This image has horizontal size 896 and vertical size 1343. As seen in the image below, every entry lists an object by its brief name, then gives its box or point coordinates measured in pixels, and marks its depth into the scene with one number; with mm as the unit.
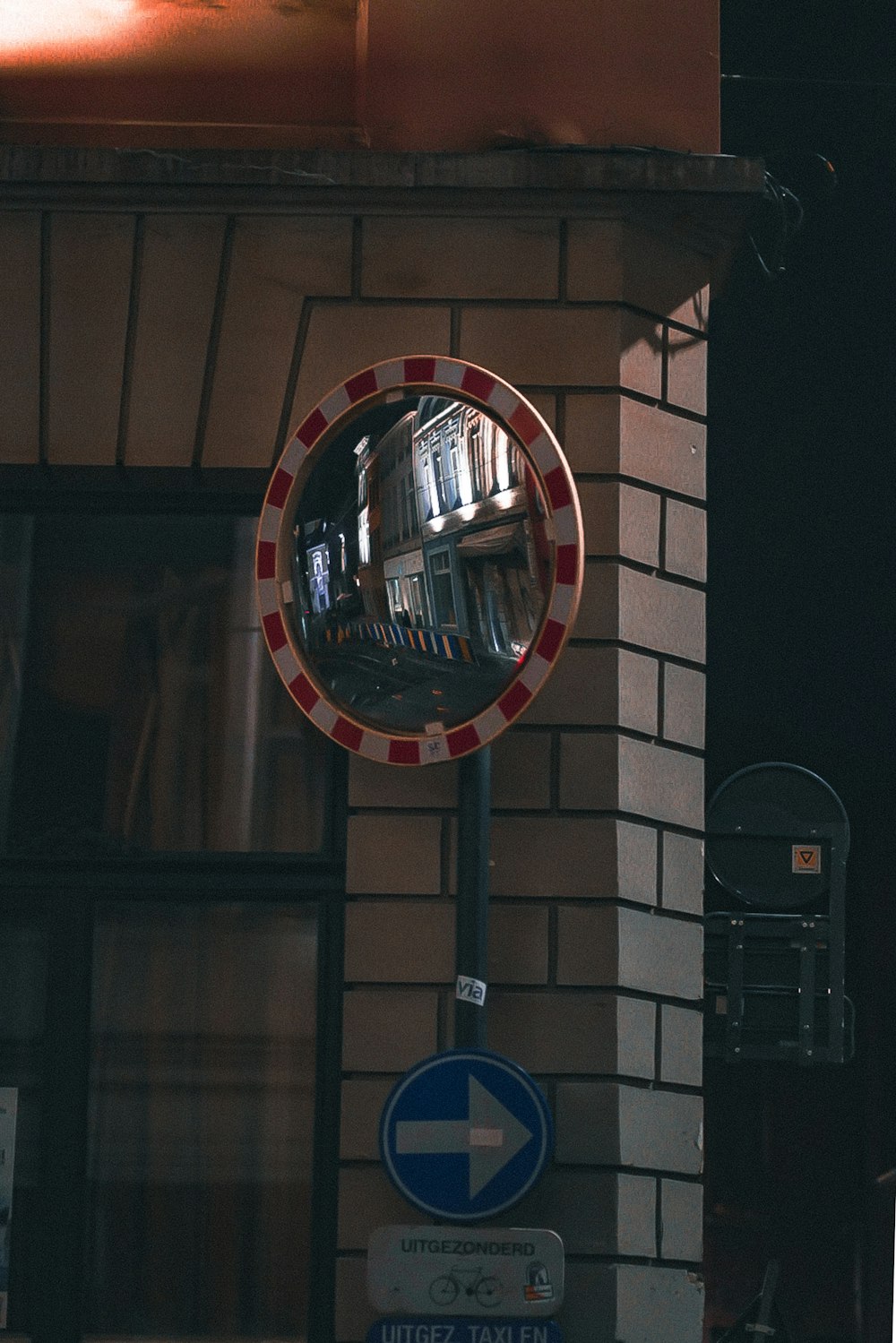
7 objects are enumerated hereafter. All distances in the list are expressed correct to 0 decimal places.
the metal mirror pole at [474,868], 10836
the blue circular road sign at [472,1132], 9930
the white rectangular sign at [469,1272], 9883
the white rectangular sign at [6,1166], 12148
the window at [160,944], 12180
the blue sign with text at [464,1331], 9789
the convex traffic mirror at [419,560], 10852
